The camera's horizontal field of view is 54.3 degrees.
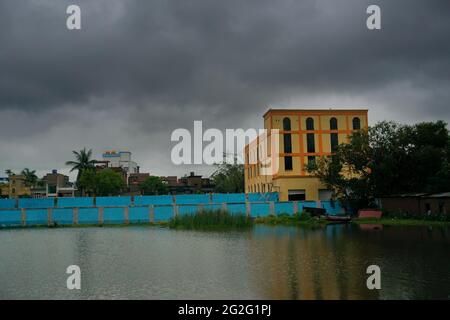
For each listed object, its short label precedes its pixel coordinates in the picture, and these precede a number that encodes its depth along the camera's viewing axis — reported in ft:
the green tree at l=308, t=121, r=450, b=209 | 136.15
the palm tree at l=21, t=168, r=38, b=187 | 310.04
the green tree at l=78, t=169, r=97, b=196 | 233.23
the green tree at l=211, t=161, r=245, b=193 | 262.88
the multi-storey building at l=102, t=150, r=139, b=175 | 397.80
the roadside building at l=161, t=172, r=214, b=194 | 327.26
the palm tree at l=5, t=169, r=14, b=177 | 309.55
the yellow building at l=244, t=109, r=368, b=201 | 171.94
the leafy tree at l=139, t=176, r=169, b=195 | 321.11
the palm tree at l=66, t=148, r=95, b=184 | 238.89
